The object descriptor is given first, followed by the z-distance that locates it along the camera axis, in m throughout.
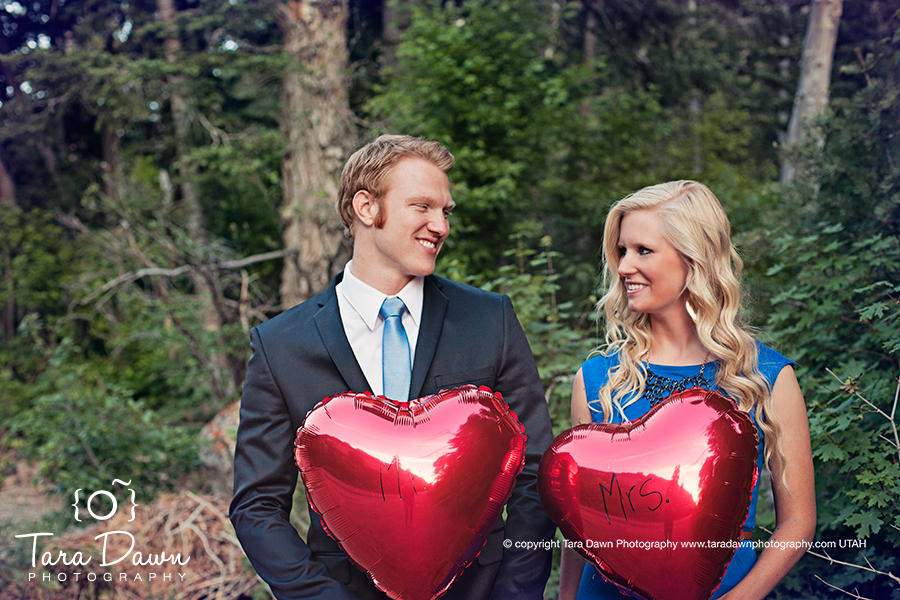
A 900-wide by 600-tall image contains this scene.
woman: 1.60
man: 1.63
